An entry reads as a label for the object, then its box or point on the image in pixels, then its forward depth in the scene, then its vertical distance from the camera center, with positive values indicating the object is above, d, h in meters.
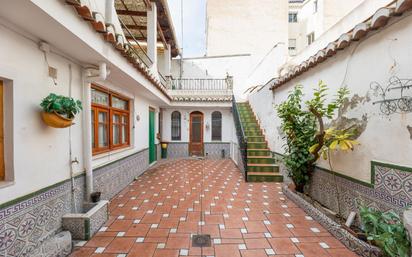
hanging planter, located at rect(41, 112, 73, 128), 2.51 +0.10
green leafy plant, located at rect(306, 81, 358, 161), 2.90 -0.11
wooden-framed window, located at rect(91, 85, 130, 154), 4.18 +0.17
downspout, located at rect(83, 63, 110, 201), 3.48 +0.08
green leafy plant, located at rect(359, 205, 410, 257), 1.94 -1.14
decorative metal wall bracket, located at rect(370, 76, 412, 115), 2.26 +0.35
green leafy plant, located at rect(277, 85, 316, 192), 3.99 -0.21
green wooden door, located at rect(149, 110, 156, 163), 8.33 -0.48
